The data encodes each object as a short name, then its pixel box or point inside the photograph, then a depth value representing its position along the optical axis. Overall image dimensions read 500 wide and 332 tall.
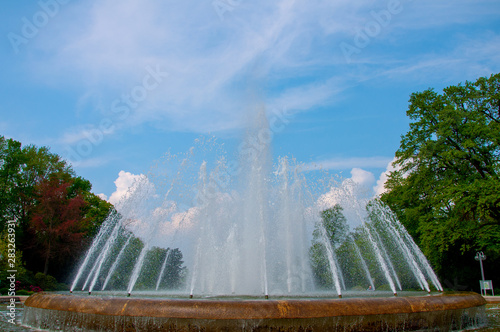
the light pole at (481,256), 25.92
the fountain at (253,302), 6.36
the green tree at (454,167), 24.06
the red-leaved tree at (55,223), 37.25
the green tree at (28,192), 38.84
